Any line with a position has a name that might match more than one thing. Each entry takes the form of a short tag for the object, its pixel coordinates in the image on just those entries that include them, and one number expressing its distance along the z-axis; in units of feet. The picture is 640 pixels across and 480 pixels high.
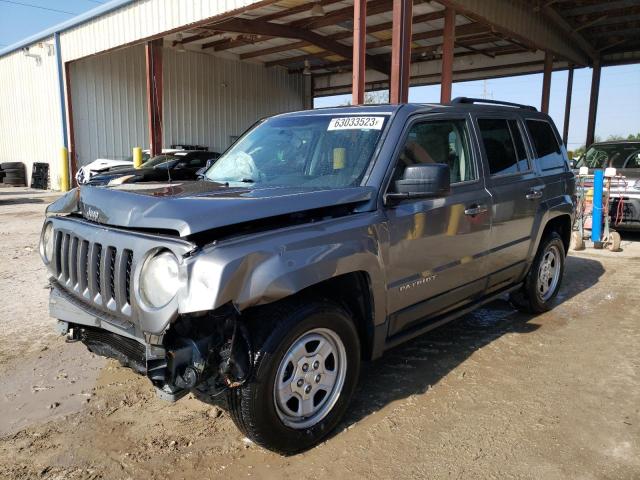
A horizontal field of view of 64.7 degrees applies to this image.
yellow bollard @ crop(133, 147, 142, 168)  51.48
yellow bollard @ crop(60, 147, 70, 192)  58.75
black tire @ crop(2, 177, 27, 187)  68.95
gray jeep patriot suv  7.61
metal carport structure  40.37
